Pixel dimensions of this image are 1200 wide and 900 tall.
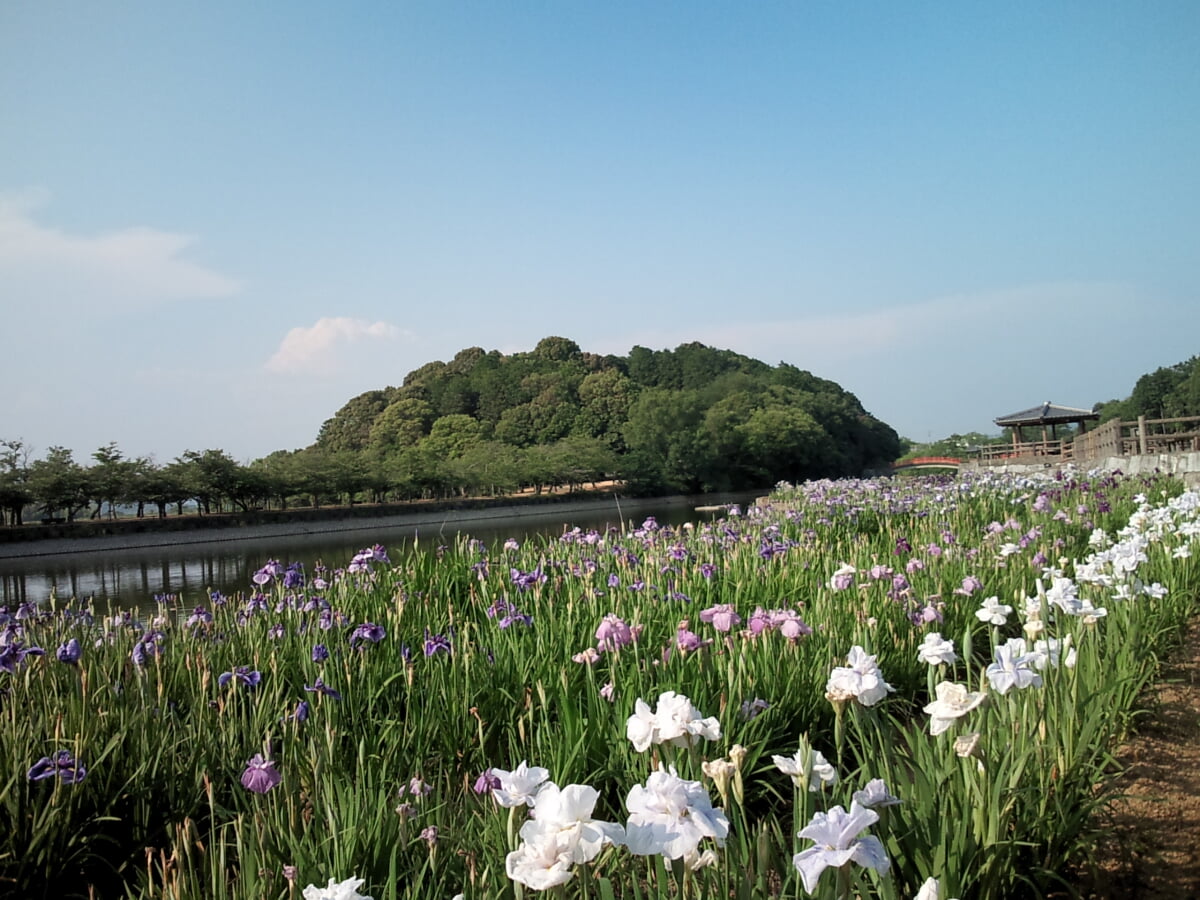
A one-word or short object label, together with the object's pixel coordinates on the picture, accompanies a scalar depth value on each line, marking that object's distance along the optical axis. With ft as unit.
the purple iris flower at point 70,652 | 11.65
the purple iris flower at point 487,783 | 7.86
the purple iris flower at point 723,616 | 10.84
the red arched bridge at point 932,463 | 197.67
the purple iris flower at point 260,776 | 7.45
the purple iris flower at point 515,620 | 14.59
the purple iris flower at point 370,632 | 13.12
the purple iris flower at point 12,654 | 11.44
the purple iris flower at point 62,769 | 8.89
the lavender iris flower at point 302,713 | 10.25
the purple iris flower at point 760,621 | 11.57
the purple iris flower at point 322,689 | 10.44
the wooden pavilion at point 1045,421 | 112.57
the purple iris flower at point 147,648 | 12.33
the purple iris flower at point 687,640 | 10.52
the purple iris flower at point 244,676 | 11.10
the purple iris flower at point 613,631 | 11.14
